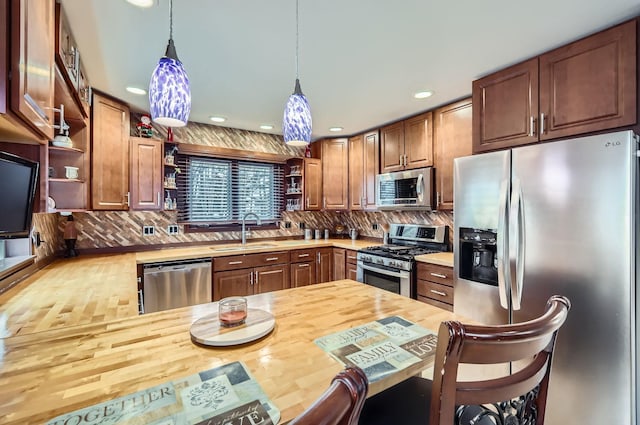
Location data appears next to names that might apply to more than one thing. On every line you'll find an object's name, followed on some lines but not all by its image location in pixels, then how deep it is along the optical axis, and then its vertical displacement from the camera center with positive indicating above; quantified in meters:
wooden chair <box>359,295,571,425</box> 0.59 -0.37
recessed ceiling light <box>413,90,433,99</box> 2.56 +1.09
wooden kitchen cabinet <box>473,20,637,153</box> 1.58 +0.78
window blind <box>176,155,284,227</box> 3.57 +0.32
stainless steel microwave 2.98 +0.27
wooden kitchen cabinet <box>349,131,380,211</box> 3.71 +0.60
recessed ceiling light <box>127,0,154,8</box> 1.40 +1.04
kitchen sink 3.37 -0.41
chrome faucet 3.80 -0.13
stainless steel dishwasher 2.74 -0.71
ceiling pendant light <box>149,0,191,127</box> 1.08 +0.47
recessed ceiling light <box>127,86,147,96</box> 2.46 +1.07
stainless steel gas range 2.76 -0.43
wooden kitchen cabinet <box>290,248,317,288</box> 3.64 -0.69
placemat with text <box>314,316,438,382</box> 0.86 -0.45
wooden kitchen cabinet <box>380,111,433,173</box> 3.02 +0.80
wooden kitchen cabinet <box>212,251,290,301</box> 3.15 -0.70
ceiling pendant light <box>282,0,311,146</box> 1.42 +0.47
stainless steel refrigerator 1.44 -0.24
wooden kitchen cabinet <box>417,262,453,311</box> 2.46 -0.63
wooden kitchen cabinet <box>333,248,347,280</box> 3.72 -0.65
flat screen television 1.38 +0.10
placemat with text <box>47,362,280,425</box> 0.62 -0.45
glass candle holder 1.11 -0.39
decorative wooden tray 0.99 -0.43
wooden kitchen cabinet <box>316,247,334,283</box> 3.84 -0.68
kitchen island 0.70 -0.45
